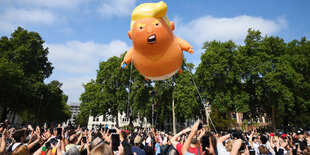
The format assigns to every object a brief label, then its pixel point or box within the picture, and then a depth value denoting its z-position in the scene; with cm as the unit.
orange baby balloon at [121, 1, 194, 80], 609
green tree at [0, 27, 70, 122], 2165
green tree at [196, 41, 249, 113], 2200
